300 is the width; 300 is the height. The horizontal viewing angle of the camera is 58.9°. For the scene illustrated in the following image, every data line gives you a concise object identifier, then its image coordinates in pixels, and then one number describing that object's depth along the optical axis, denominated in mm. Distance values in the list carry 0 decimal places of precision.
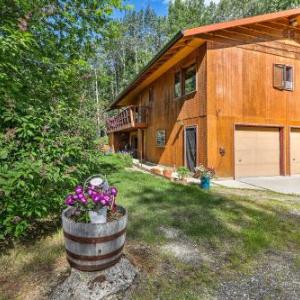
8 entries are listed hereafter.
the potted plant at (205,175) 8266
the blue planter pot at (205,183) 8253
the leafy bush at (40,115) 3514
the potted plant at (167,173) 10248
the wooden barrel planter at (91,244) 2848
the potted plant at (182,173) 9445
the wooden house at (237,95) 10086
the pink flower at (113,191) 3230
